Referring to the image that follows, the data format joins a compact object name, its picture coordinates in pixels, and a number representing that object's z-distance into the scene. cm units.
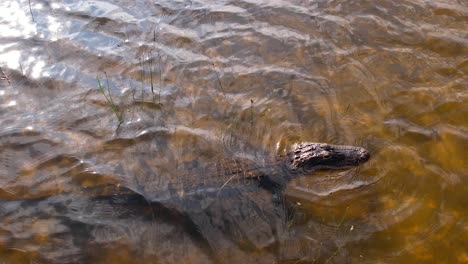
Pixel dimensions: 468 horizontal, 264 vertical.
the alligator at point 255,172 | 383
